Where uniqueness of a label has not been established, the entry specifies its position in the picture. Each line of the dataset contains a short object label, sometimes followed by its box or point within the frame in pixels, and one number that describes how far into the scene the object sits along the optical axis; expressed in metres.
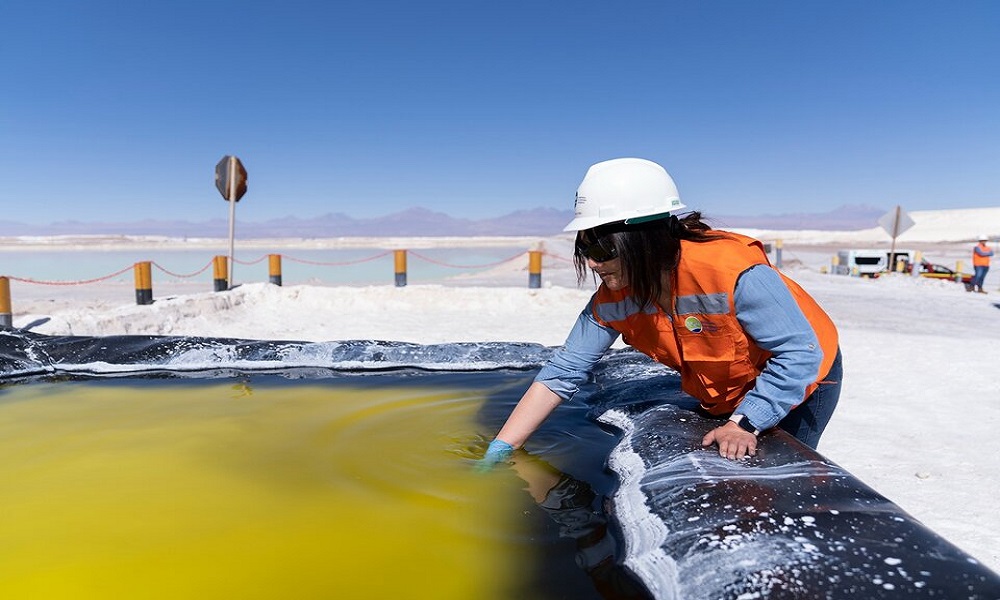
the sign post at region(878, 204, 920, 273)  17.06
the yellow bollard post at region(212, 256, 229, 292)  10.44
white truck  17.45
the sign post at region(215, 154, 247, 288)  10.90
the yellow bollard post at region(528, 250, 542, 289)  11.63
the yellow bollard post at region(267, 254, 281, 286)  11.83
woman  2.05
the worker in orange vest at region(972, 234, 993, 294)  13.15
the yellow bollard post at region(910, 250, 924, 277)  16.38
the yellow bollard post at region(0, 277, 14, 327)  7.32
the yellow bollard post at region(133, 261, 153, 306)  8.71
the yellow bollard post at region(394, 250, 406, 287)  12.01
